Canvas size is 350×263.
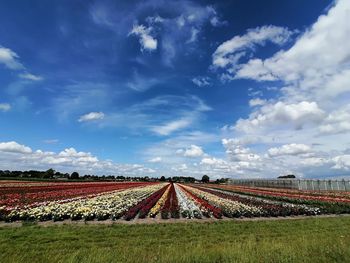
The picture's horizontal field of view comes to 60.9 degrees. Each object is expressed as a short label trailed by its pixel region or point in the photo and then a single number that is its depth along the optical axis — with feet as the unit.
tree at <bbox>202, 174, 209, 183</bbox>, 559.18
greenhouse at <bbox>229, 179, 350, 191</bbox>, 188.75
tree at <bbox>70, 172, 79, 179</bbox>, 408.05
